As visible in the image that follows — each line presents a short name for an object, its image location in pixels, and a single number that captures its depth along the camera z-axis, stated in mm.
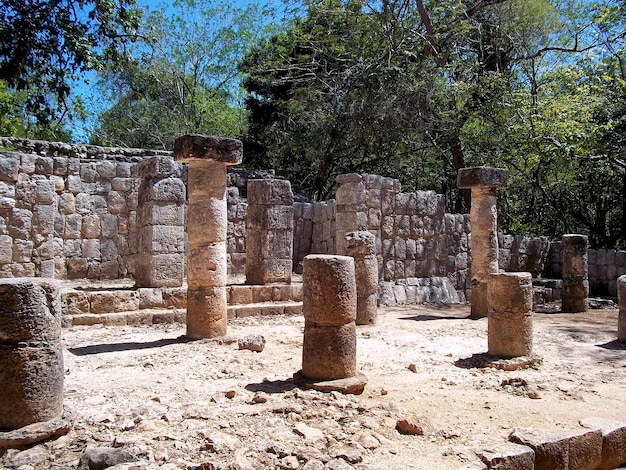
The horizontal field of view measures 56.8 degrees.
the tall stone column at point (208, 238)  8742
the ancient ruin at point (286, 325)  4723
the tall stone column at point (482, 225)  12102
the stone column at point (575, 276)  13852
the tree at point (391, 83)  16750
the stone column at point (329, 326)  6180
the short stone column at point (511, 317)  7750
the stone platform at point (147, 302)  9656
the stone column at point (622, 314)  9422
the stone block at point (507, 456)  4465
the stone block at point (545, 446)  4746
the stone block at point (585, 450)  4977
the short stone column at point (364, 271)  10578
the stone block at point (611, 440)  5203
